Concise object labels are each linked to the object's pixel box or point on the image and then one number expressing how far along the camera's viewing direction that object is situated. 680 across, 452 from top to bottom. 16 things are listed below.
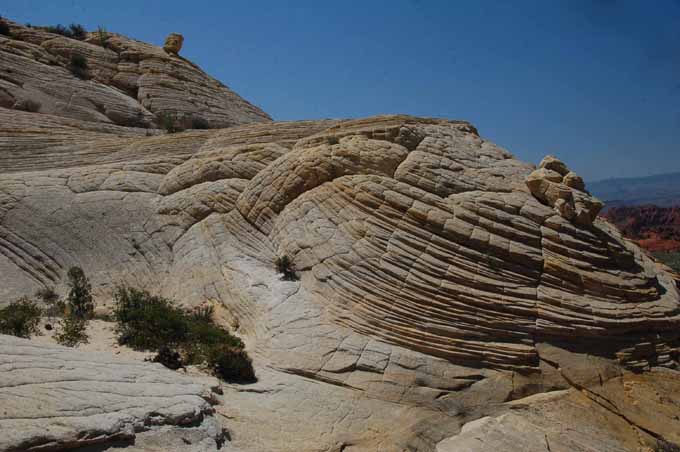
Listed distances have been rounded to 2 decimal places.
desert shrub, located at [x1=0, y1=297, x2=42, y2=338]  11.18
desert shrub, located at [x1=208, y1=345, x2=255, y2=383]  10.87
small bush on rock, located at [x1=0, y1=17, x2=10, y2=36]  27.22
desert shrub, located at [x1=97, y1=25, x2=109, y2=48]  30.67
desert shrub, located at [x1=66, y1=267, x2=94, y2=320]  14.05
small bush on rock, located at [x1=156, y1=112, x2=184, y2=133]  25.42
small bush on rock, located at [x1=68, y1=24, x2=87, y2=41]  30.98
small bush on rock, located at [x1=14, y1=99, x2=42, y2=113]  23.20
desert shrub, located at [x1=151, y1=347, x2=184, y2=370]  10.59
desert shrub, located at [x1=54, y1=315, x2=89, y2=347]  11.38
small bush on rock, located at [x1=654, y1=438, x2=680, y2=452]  10.09
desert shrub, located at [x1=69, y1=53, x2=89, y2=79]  26.84
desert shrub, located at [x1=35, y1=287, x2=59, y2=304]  15.05
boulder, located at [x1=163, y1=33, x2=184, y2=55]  32.44
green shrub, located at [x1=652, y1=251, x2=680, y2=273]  29.84
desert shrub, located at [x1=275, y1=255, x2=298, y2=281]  14.42
